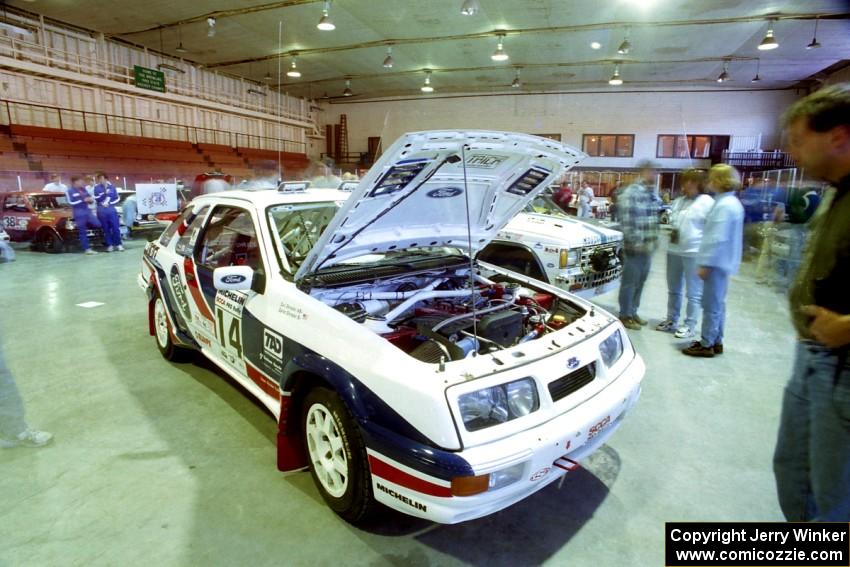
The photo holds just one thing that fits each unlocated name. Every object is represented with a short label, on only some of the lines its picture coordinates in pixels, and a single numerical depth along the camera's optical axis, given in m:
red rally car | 9.84
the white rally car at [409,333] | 1.82
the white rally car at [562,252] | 5.02
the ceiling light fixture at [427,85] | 18.55
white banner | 12.03
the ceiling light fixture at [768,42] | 11.20
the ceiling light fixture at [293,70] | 16.36
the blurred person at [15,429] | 2.85
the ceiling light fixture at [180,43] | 14.37
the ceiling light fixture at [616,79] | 17.01
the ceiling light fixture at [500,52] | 13.52
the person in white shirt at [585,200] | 14.44
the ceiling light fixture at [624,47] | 12.42
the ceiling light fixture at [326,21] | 10.71
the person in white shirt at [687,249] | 4.74
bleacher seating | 13.45
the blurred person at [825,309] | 1.34
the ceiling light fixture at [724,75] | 15.54
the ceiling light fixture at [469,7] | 9.45
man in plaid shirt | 4.95
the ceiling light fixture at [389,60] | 14.76
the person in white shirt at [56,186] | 12.34
